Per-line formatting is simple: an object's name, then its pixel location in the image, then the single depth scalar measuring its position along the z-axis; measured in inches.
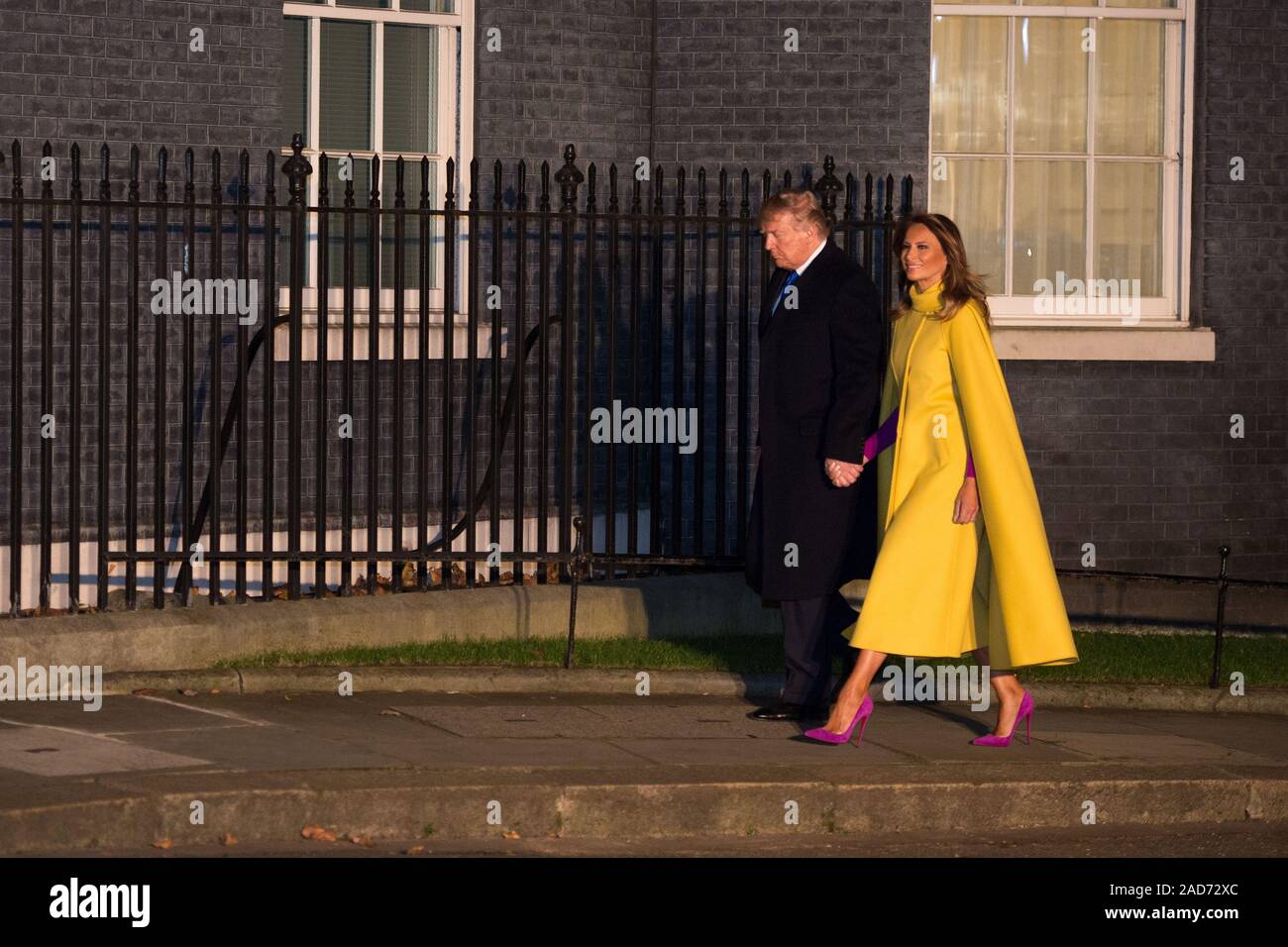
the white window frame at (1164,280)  465.4
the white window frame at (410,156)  422.3
